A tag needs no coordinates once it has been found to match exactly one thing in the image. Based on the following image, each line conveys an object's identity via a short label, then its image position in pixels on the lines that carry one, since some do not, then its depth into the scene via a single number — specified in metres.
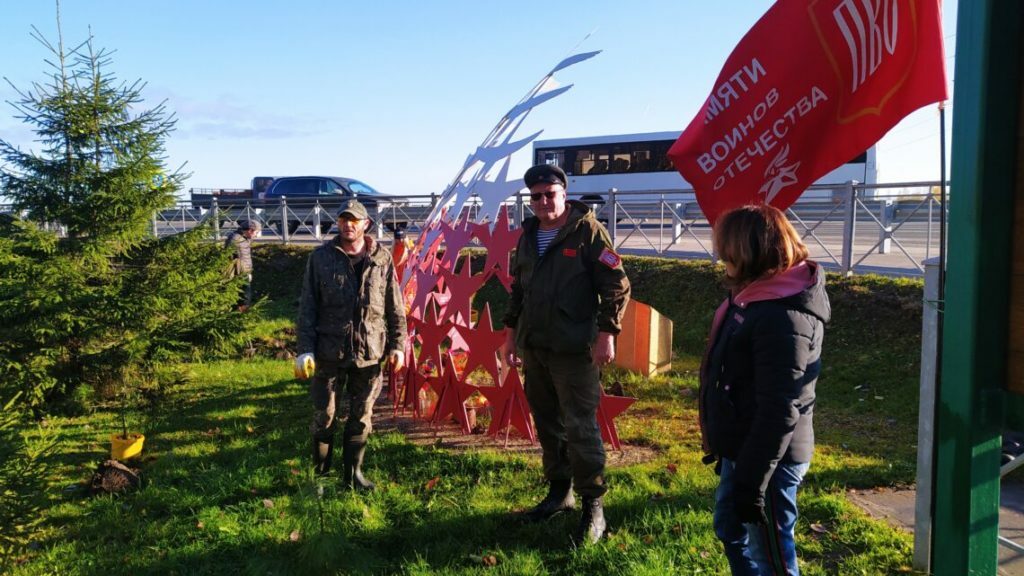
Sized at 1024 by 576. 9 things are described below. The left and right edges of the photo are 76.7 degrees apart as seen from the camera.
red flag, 2.63
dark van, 20.64
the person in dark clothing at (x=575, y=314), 3.32
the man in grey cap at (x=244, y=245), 9.85
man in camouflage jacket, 3.94
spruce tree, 5.36
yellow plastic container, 4.90
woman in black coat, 2.00
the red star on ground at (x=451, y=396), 5.16
